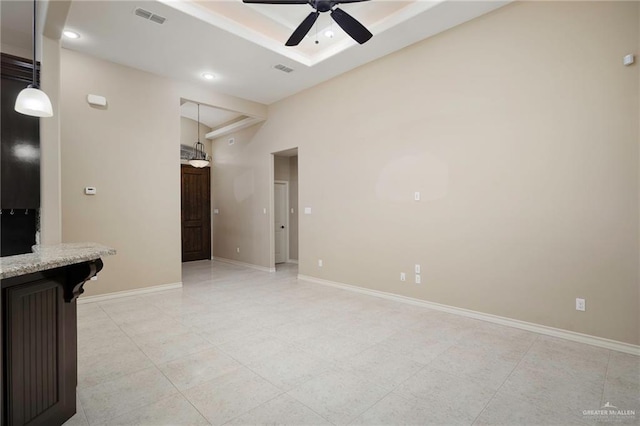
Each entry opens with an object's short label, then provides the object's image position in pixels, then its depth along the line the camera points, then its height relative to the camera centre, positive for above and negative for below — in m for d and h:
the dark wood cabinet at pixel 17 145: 3.05 +0.74
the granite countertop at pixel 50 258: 1.46 -0.22
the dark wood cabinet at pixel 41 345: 1.59 -0.70
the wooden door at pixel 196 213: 8.12 +0.06
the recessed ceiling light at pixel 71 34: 3.94 +2.35
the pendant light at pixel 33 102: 2.42 +0.91
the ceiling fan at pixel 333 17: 2.93 +1.95
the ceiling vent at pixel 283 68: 4.94 +2.35
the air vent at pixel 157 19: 3.63 +2.33
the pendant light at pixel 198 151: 8.03 +1.72
